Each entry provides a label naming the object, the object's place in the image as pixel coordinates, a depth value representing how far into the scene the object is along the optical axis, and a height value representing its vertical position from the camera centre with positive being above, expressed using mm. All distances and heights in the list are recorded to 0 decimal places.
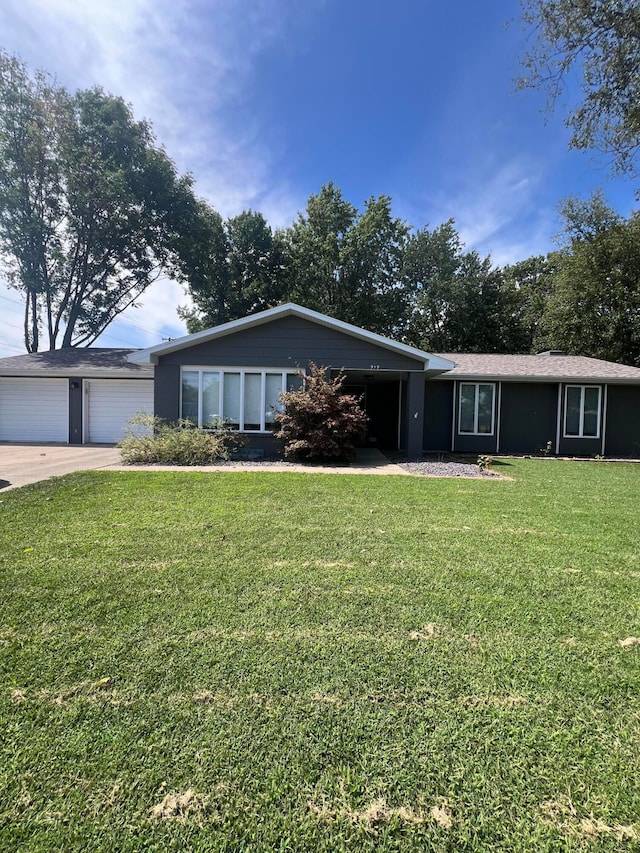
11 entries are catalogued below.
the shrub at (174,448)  9523 -942
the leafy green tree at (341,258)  24812 +9675
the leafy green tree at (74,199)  17609 +9688
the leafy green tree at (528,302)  26234 +7539
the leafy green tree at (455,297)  25969 +7862
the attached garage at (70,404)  13781 +89
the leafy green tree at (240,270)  23750 +8557
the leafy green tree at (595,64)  7348 +6971
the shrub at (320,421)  9594 -220
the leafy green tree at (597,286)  20344 +6903
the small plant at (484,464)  9655 -1204
